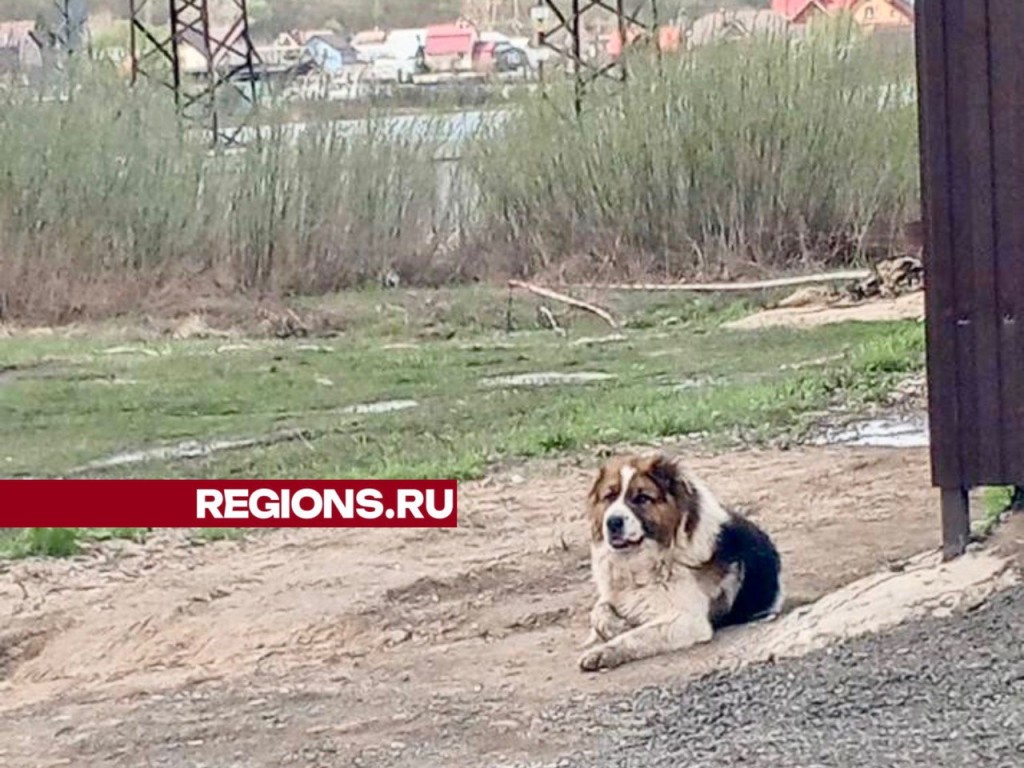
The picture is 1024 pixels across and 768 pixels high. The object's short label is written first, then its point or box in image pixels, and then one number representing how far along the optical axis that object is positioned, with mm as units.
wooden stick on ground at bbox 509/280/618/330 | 21938
